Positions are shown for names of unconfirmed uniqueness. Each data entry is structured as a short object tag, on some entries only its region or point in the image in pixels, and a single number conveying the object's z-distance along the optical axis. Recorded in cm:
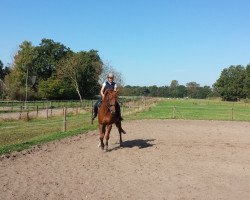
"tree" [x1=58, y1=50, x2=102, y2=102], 4054
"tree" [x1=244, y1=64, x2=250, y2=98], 6777
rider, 734
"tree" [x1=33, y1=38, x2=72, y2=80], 4927
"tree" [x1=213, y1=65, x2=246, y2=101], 7342
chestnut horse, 709
